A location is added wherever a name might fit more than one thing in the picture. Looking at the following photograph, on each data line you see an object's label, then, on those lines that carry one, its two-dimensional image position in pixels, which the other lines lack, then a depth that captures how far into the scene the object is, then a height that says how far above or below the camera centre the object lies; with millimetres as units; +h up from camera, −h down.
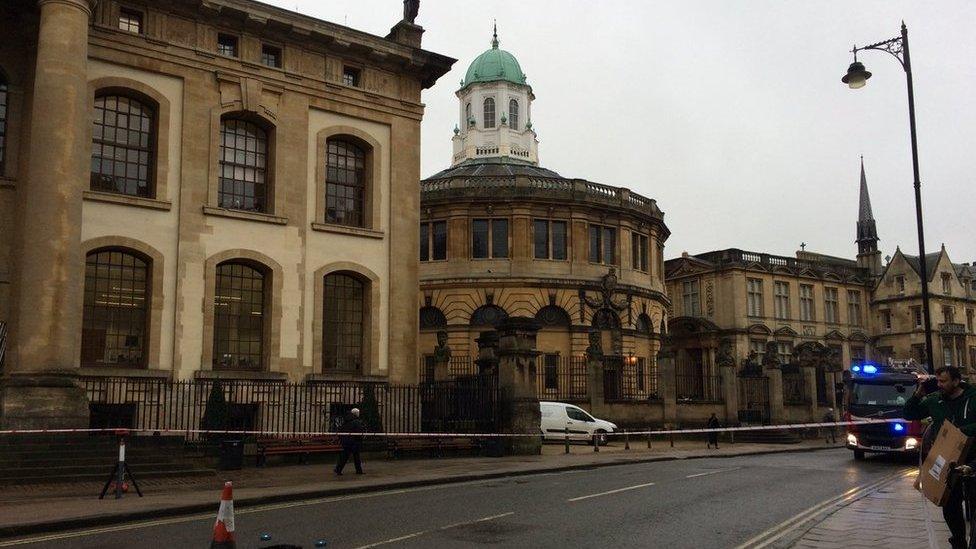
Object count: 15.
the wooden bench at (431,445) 22812 -1436
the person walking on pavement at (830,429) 37875 -1848
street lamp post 16750 +6479
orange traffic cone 7879 -1224
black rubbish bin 19312 -1375
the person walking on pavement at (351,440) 18172 -1033
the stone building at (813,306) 60812 +6494
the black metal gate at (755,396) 40412 -268
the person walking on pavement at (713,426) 31334 -1339
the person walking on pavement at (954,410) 8258 -201
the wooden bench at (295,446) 20572 -1328
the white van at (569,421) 30562 -1076
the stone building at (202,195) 18984 +5367
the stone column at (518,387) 24031 +134
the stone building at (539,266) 46531 +6954
